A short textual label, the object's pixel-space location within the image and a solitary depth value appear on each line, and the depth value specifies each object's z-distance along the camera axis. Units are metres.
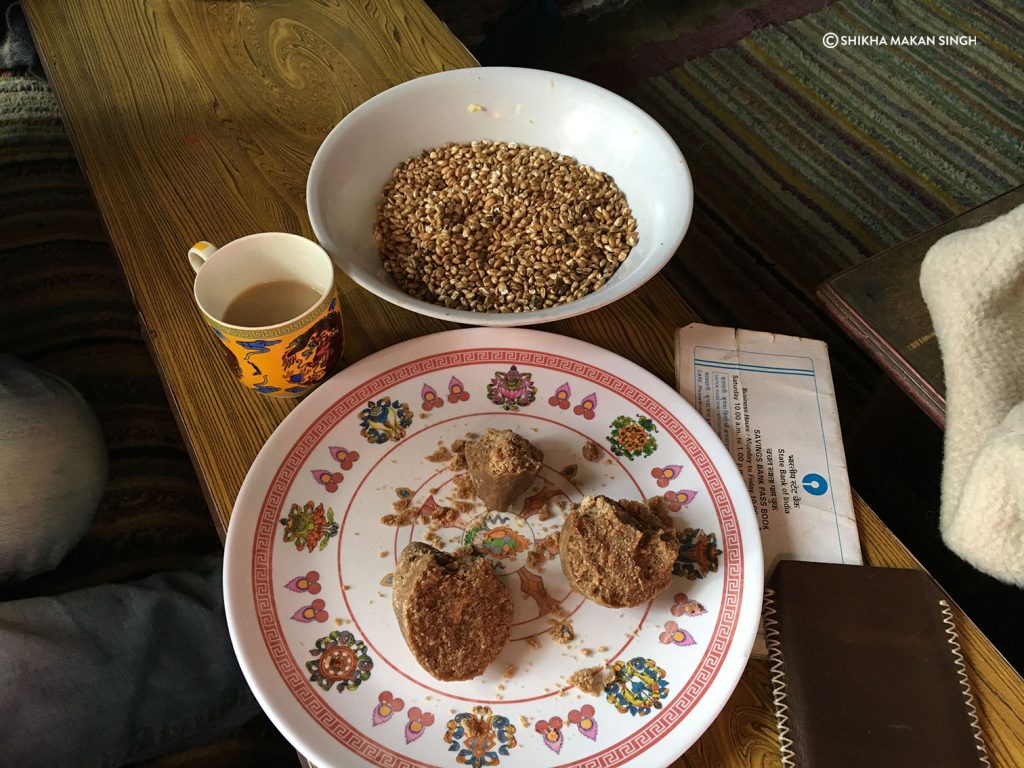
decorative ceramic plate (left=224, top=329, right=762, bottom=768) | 0.76
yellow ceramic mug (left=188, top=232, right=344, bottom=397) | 0.87
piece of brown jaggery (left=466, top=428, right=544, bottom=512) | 0.85
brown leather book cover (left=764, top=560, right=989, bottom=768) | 0.75
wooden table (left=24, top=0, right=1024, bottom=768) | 0.91
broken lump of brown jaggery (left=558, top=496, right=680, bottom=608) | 0.81
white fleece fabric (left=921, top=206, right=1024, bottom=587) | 0.91
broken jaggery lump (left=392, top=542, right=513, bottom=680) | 0.78
